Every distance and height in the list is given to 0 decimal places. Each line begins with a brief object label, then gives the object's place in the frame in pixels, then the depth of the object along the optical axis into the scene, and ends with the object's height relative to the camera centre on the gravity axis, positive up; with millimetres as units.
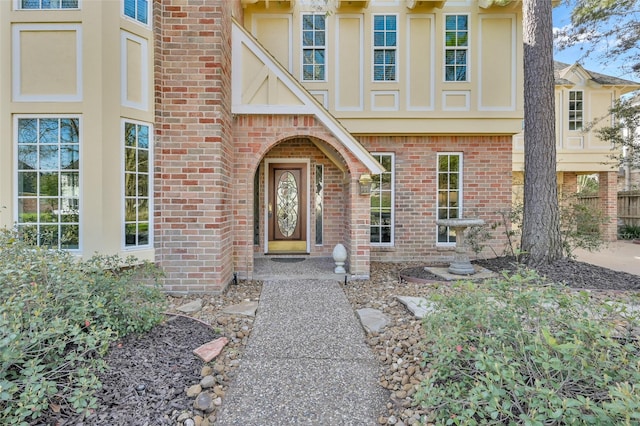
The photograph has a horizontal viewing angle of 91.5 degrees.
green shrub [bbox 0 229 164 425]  1837 -821
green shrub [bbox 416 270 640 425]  1544 -895
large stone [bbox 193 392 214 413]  2287 -1431
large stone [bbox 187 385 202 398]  2394 -1397
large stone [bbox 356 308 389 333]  3646 -1350
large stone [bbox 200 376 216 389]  2516 -1395
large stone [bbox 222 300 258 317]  4116 -1341
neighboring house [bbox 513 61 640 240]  11344 +3323
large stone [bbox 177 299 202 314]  4174 -1326
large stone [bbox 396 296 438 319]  3830 -1252
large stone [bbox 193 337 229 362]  2882 -1333
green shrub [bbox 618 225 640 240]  12031 -853
